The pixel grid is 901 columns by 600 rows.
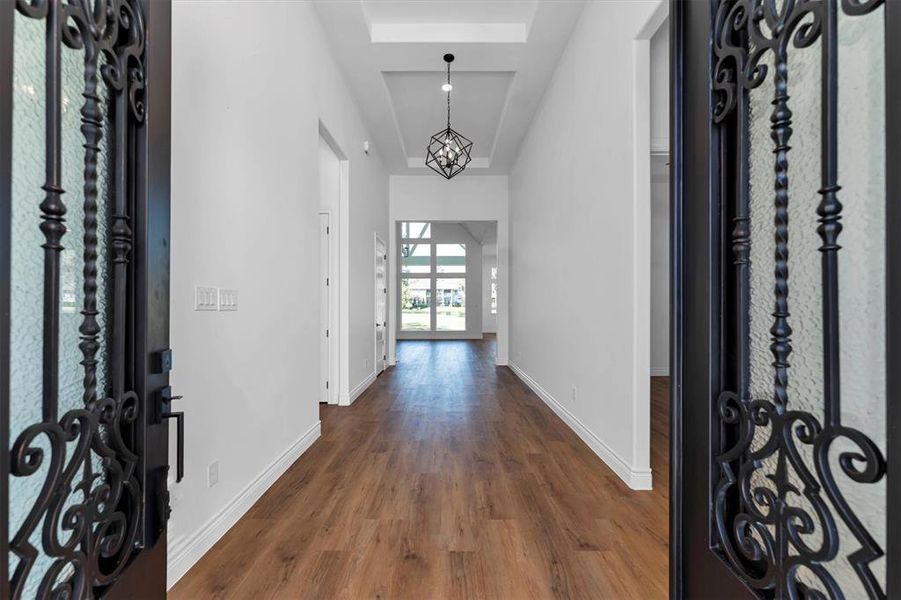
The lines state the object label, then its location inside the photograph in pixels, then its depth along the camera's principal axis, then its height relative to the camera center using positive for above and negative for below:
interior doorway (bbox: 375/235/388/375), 6.05 -0.02
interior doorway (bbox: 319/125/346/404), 4.30 +0.47
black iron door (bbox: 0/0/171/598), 0.72 +0.01
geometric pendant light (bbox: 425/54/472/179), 4.12 +1.48
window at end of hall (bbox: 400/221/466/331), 12.68 +0.48
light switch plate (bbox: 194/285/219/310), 1.76 +0.01
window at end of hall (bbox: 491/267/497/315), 12.93 +0.42
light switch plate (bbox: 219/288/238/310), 1.94 +0.01
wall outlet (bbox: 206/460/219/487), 1.85 -0.77
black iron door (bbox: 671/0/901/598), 0.62 +0.01
